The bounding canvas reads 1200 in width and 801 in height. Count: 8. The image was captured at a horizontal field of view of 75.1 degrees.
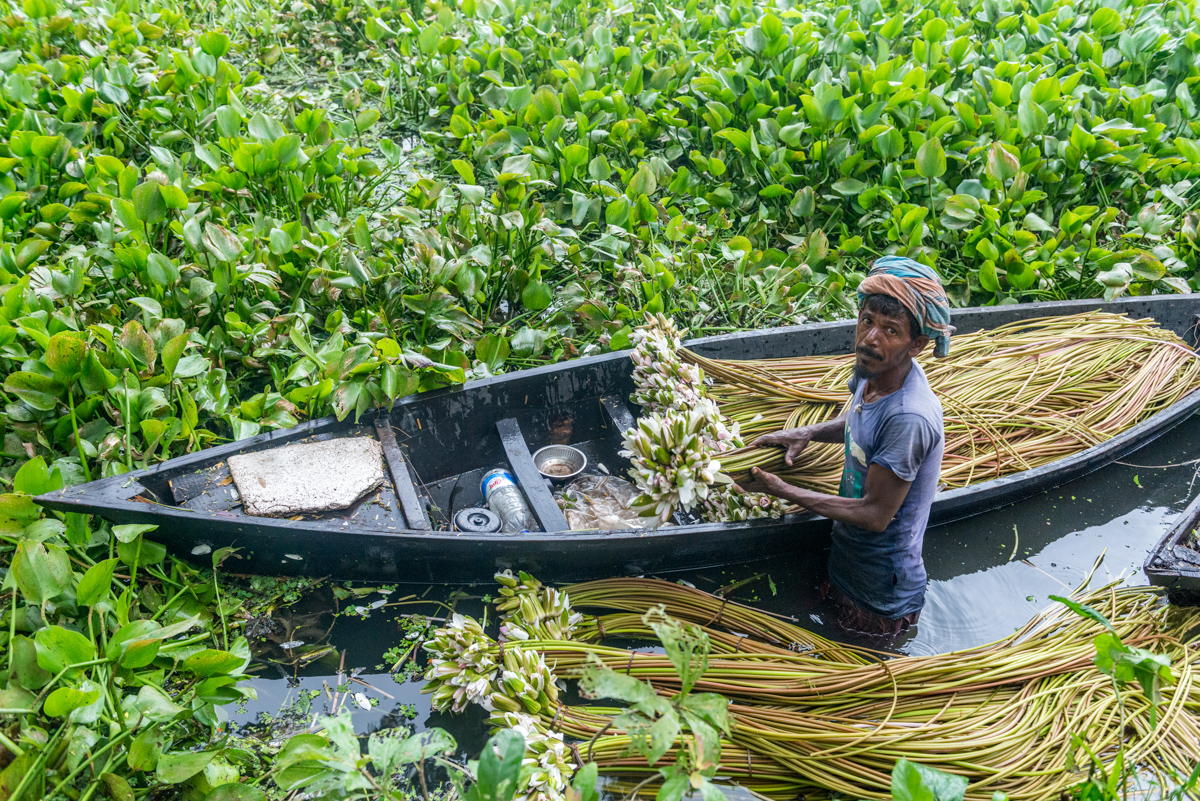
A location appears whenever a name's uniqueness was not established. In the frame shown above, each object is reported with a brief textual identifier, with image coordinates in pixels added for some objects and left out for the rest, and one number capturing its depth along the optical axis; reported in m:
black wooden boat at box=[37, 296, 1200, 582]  2.43
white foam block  2.57
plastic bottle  2.76
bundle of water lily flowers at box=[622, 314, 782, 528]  2.40
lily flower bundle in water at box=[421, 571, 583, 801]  1.94
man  2.07
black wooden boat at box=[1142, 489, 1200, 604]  2.38
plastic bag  2.95
